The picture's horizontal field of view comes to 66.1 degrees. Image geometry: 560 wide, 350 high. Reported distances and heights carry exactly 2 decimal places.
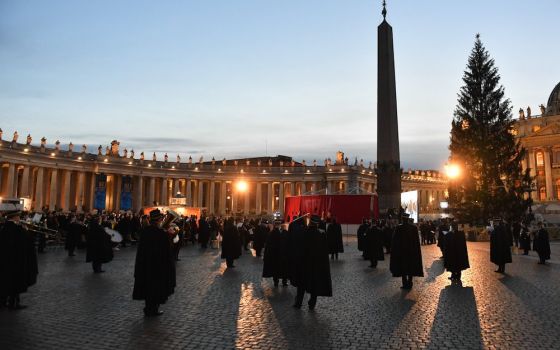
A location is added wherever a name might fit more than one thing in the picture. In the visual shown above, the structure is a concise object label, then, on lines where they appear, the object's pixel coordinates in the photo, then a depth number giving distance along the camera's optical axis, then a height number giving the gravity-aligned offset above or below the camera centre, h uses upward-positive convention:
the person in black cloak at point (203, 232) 24.36 -1.38
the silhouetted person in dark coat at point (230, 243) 14.95 -1.22
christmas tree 34.81 +4.96
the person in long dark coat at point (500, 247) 13.92 -1.16
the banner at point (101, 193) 52.85 +1.63
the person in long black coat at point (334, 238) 17.58 -1.16
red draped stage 35.00 +0.31
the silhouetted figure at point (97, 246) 13.17 -1.23
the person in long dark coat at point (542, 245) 16.83 -1.27
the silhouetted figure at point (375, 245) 15.67 -1.27
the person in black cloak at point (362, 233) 18.12 -0.97
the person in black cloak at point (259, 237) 19.31 -1.28
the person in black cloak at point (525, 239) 20.94 -1.33
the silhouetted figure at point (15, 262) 7.94 -1.08
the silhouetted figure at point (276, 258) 10.99 -1.30
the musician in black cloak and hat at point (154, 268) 7.51 -1.08
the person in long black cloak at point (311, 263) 8.09 -1.03
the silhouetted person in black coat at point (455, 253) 12.43 -1.24
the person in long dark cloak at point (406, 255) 10.86 -1.13
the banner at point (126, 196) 54.47 +1.33
